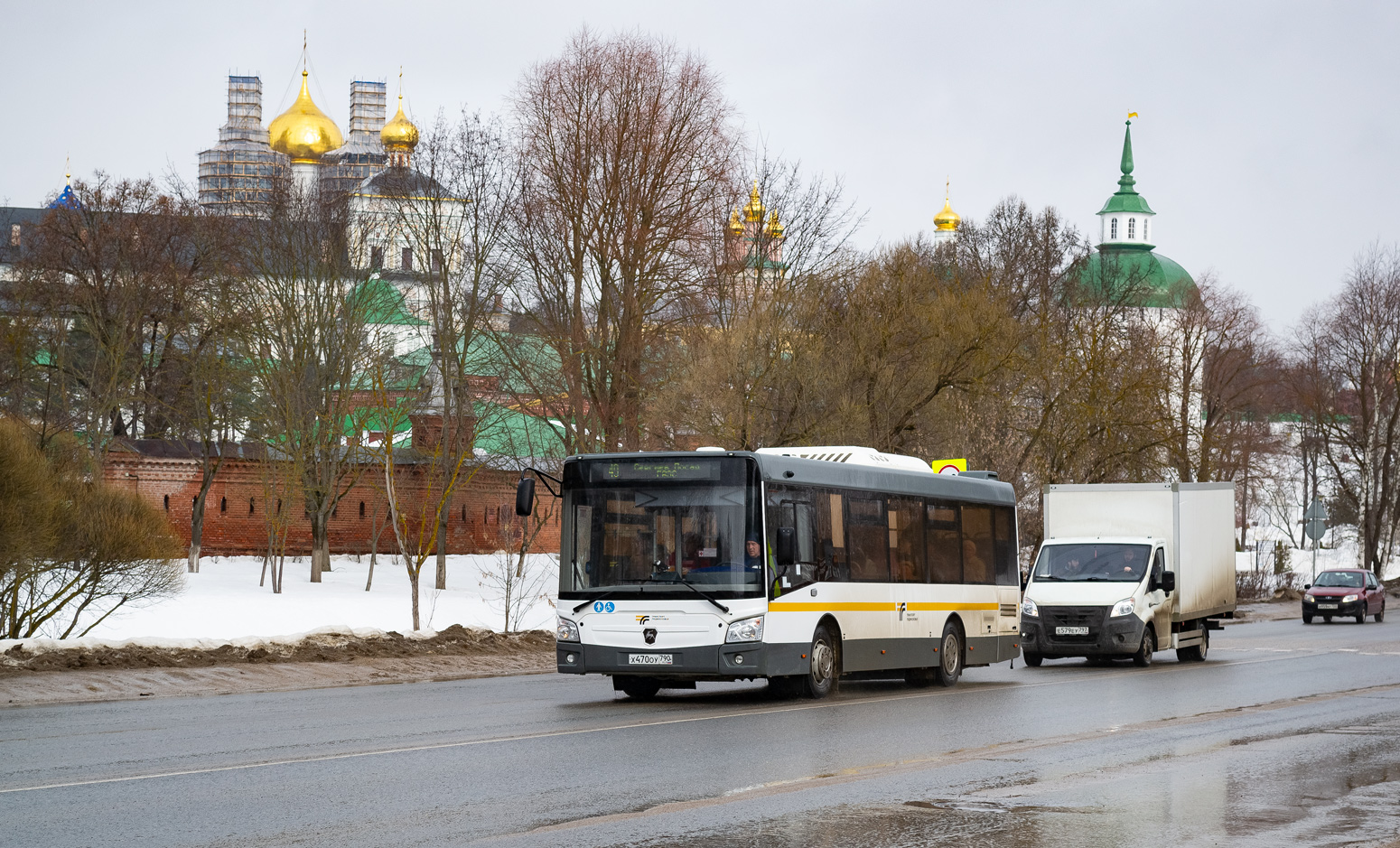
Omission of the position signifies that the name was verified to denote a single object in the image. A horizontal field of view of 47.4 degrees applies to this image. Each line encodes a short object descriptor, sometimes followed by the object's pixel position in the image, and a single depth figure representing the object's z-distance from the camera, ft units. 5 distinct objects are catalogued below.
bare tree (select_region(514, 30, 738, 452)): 142.20
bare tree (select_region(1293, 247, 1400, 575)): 222.07
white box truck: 80.33
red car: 138.92
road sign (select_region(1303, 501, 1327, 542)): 166.50
